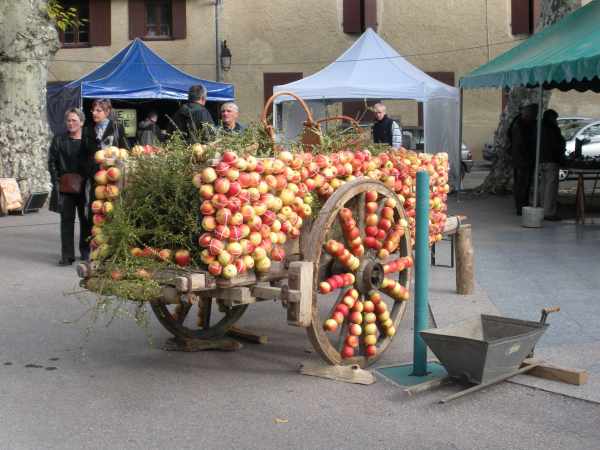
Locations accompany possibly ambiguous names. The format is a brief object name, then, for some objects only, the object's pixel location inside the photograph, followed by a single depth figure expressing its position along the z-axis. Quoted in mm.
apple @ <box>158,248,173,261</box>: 4973
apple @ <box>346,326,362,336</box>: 5438
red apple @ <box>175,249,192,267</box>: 4938
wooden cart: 4934
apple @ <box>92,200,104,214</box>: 5230
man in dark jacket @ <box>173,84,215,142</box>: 8727
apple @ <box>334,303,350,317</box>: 5396
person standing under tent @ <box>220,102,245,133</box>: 8109
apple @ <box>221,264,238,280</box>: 4766
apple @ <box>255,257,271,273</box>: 4977
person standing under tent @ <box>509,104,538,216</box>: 14258
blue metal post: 5359
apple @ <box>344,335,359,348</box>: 5441
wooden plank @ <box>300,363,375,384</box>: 5352
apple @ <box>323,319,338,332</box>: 5289
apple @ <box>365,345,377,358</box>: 5590
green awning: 10727
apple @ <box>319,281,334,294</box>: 5235
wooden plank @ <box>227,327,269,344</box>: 6305
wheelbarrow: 4957
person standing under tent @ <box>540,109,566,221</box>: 13719
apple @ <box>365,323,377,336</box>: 5555
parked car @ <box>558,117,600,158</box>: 24266
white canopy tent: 16594
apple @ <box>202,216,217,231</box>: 4727
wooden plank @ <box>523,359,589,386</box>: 5309
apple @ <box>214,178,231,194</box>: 4695
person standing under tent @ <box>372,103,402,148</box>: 13438
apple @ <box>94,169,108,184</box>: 5219
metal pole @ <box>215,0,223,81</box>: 29766
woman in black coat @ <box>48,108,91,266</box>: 9578
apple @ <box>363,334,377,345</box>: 5562
